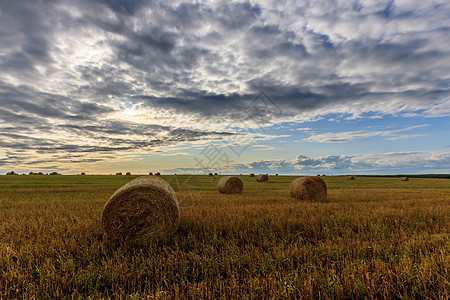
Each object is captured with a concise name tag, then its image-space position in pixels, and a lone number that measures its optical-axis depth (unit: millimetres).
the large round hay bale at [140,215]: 6199
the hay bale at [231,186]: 18156
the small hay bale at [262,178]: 36875
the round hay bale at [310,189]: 14156
